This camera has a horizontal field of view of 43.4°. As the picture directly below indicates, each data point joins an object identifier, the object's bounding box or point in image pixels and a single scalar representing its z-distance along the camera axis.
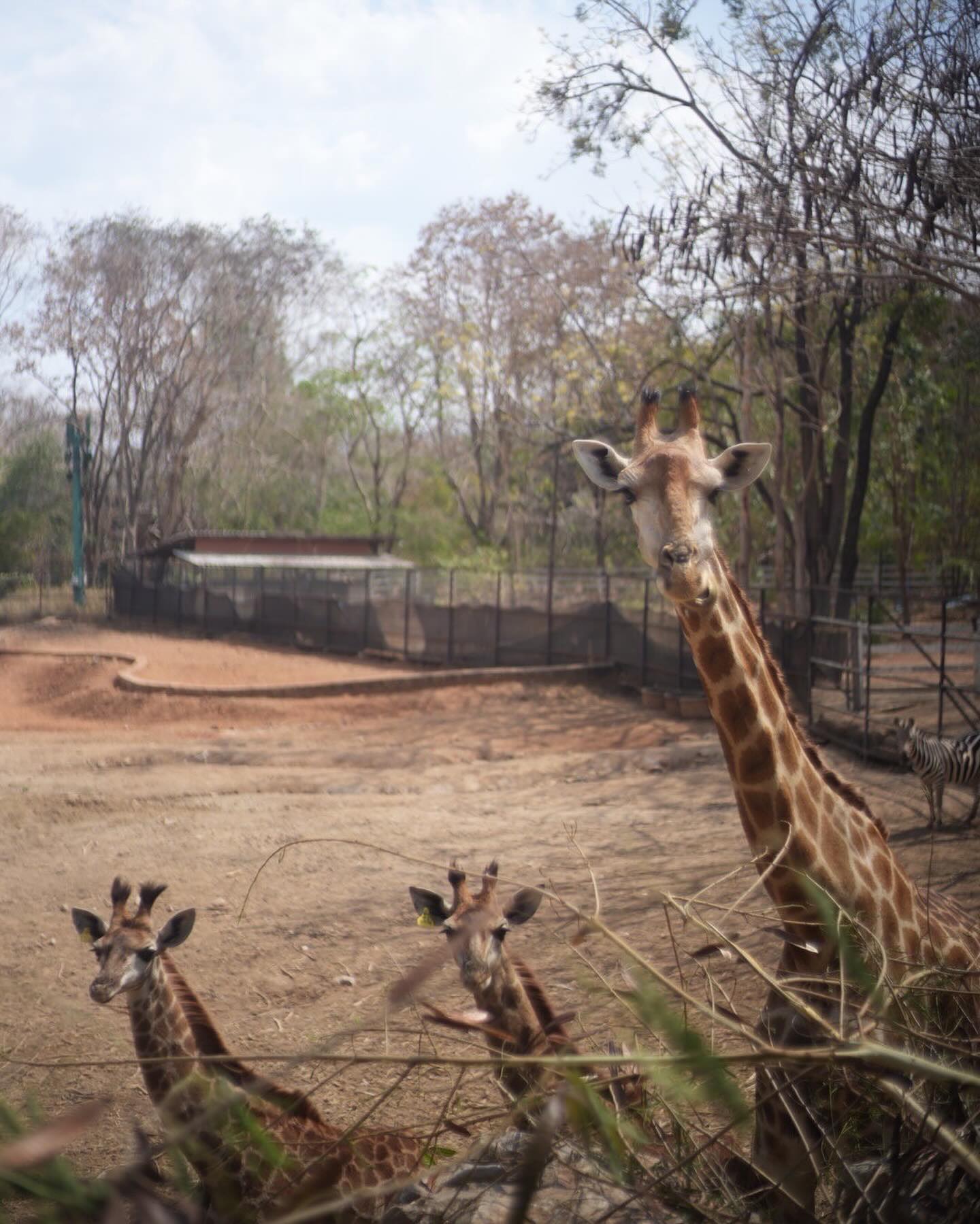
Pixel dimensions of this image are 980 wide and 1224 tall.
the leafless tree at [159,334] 44.03
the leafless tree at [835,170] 9.23
